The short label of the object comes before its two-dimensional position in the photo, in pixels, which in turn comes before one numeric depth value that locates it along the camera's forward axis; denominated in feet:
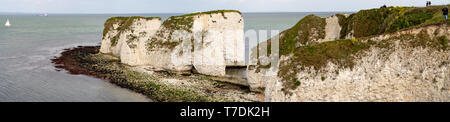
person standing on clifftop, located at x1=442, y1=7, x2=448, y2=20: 84.87
